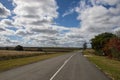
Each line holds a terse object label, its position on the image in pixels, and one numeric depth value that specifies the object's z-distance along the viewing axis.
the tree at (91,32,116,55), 32.15
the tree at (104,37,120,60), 18.51
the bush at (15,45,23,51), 53.53
